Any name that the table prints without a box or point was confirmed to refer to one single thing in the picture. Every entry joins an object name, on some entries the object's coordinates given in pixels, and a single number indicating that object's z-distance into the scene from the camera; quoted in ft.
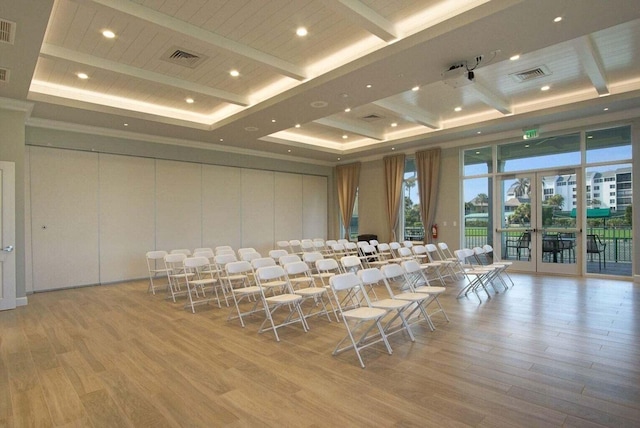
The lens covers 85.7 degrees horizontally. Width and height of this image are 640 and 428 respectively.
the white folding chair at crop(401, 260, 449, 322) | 13.75
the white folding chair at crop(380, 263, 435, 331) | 12.53
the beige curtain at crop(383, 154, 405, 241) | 32.58
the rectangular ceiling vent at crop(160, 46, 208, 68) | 14.80
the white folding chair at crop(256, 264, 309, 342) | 13.05
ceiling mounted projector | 13.84
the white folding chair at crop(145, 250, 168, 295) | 22.28
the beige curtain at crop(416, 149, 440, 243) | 30.01
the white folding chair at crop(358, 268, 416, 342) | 11.46
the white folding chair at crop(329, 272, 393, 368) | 10.57
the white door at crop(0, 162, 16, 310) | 17.04
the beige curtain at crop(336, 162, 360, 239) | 36.55
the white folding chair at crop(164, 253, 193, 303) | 19.49
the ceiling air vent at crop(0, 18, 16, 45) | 11.04
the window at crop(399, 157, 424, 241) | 32.81
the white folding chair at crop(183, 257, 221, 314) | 17.47
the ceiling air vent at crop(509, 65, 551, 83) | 17.24
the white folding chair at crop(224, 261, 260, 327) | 14.52
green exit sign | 24.54
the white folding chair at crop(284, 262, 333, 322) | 14.07
